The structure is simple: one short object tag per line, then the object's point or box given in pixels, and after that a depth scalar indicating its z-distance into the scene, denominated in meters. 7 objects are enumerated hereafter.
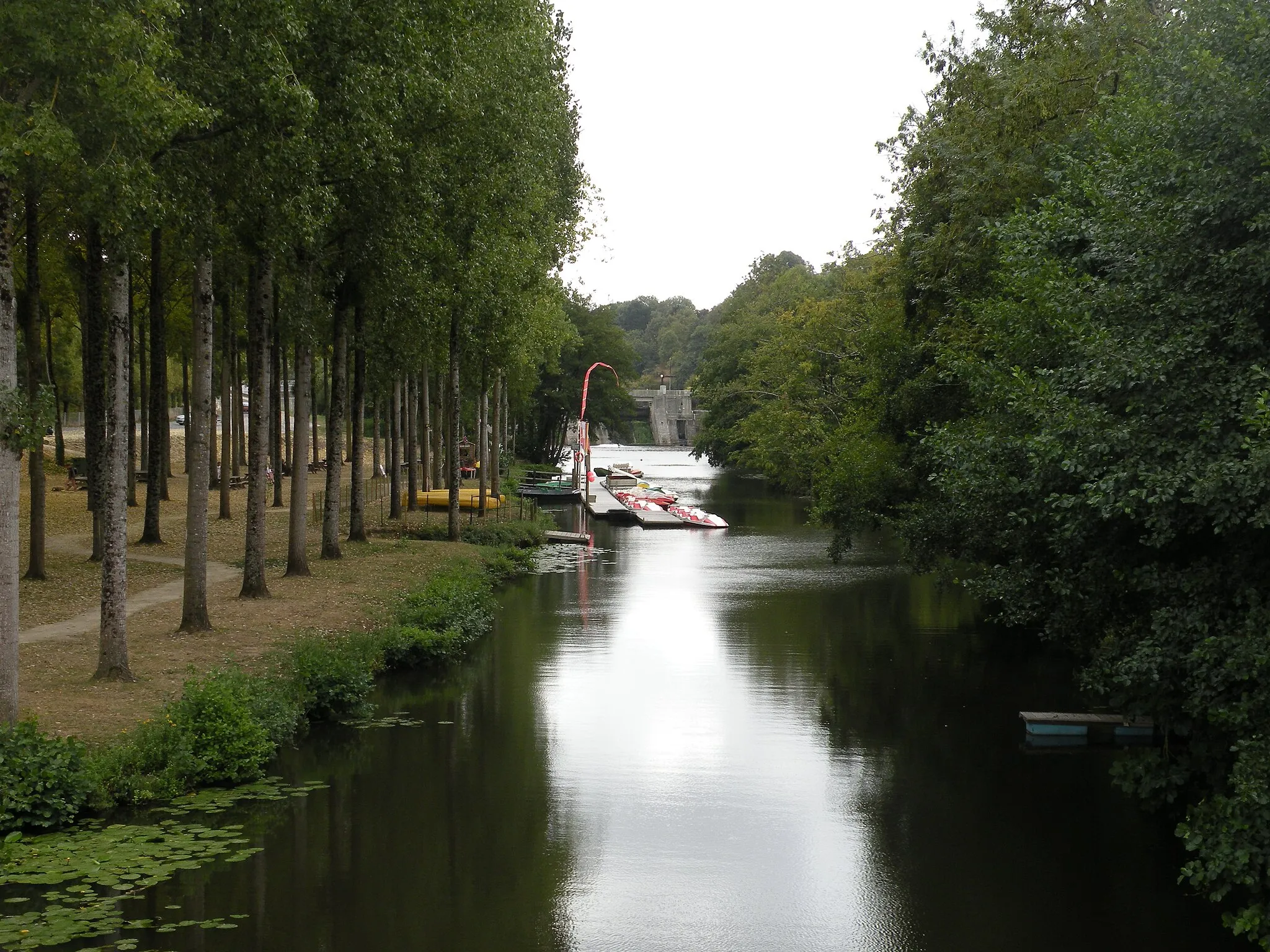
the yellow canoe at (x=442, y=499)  37.69
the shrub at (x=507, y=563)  28.60
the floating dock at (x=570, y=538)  39.09
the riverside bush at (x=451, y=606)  19.64
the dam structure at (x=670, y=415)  149.38
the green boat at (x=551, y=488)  57.41
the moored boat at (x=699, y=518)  45.94
